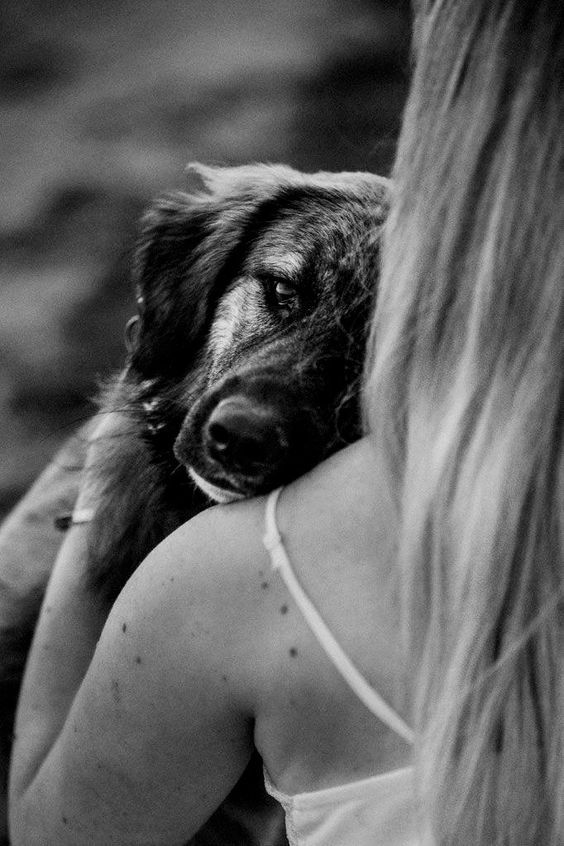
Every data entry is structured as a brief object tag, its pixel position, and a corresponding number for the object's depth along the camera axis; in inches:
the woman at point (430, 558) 44.3
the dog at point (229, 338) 54.2
